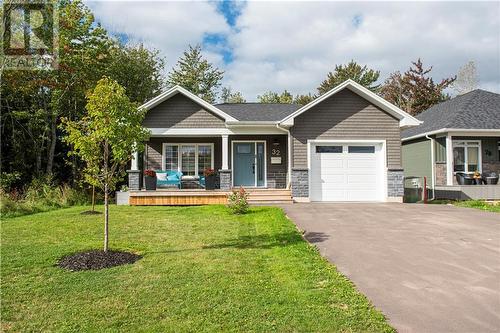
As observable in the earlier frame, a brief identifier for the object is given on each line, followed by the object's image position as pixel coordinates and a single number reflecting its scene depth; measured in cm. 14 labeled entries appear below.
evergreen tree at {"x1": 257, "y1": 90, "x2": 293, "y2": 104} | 4450
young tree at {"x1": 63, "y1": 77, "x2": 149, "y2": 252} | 597
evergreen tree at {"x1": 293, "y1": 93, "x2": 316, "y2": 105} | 4200
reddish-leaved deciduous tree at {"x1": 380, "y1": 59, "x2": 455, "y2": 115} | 3362
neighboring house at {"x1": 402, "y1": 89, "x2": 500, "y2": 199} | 1639
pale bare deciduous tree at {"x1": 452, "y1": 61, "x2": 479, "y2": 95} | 3562
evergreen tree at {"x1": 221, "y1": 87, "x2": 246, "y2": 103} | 4411
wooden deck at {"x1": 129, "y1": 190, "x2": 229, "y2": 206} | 1395
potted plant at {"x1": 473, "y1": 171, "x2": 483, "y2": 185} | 1617
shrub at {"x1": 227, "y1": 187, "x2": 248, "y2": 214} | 1090
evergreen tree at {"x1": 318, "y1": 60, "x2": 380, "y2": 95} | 3969
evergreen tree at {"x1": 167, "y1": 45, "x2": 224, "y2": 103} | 3728
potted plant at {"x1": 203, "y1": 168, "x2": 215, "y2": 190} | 1465
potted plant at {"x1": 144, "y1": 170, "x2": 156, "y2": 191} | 1451
